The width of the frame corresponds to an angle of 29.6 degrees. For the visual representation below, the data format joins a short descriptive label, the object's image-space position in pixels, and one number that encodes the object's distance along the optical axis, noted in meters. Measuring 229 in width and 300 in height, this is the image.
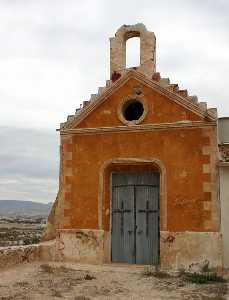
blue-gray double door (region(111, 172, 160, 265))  12.16
